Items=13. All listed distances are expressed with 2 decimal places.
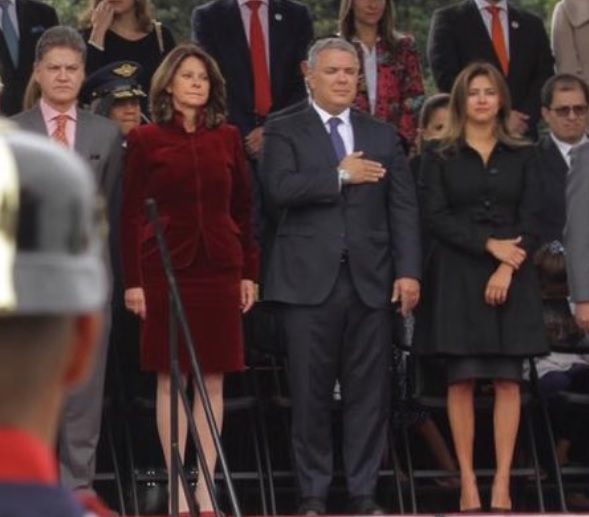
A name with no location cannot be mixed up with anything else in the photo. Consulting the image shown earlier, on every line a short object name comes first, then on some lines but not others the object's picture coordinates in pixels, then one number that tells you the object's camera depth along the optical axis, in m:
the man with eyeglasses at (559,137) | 18.78
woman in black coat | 17.11
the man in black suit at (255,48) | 19.25
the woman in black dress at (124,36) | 19.22
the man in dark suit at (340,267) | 17.06
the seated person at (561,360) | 18.45
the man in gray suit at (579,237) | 17.53
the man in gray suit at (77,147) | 16.47
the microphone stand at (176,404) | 14.39
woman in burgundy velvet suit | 16.56
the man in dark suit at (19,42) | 18.94
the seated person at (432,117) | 18.80
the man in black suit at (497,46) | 20.37
